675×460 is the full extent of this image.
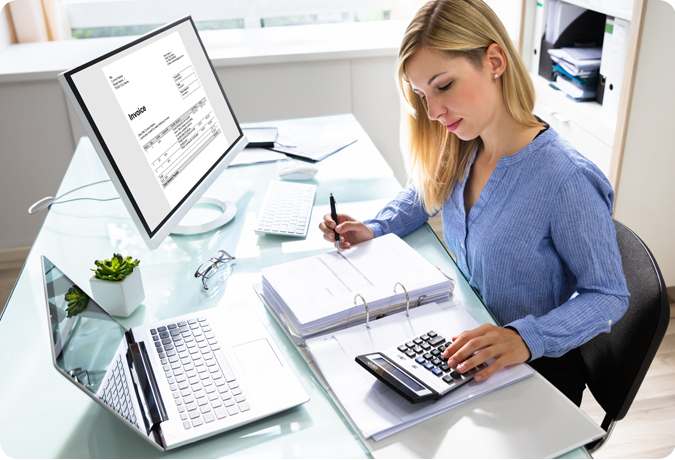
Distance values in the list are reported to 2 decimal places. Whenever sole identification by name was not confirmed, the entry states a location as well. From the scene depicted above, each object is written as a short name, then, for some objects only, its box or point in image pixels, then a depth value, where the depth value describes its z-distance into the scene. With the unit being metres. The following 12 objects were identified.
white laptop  0.72
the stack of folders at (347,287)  0.92
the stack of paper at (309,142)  1.71
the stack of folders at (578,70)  2.04
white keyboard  1.28
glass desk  0.74
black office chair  0.89
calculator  0.75
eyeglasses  1.11
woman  0.89
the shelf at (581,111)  1.91
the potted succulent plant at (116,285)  0.98
